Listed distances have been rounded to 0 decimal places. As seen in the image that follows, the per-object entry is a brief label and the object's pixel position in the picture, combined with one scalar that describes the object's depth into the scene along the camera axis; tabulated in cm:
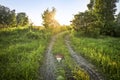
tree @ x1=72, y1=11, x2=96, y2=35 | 1919
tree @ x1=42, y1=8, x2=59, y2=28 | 2562
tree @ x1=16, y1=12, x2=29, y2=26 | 4195
